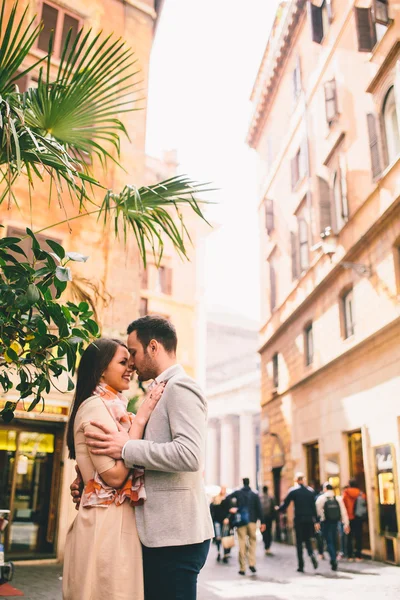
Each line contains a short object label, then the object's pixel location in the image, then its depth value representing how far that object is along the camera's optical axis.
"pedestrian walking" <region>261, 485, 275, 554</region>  16.91
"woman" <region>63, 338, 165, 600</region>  2.36
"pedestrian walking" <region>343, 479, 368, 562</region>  13.87
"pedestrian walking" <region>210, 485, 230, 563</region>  14.65
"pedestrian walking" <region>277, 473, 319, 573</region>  12.25
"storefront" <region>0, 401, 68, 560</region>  12.10
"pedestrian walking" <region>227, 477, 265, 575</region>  11.88
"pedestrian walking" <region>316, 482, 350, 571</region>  12.33
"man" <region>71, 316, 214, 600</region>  2.42
